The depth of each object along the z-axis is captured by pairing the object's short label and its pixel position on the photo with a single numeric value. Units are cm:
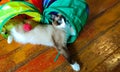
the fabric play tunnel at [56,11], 95
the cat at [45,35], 98
